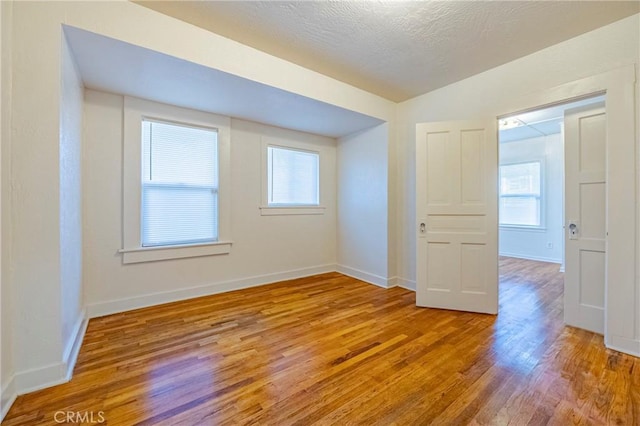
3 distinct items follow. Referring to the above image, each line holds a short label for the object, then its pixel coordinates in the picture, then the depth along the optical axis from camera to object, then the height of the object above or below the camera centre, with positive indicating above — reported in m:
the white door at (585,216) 2.38 -0.03
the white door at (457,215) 2.80 -0.03
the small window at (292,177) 4.03 +0.57
